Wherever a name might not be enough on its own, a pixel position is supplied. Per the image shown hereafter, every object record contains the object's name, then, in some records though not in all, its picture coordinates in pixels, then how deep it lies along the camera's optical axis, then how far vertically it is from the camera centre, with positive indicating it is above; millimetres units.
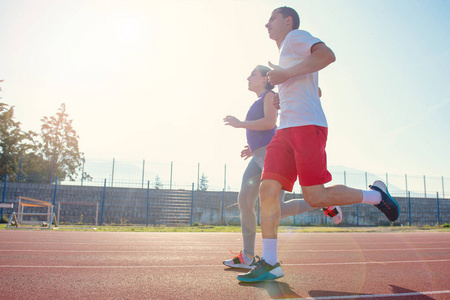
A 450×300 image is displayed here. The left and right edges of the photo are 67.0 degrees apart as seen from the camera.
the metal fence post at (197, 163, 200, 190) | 19584 +1614
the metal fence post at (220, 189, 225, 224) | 19709 -302
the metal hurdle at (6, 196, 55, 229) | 13074 -813
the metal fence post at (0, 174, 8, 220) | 16075 +76
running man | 2523 +428
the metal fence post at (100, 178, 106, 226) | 16766 -242
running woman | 3459 +245
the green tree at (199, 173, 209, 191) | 19906 +1049
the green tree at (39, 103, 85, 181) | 35688 +5460
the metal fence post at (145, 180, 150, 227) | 17555 -59
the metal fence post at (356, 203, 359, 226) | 21375 -731
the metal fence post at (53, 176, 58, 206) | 16966 +220
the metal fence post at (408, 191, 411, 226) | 22548 -21
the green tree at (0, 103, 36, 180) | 29734 +4867
